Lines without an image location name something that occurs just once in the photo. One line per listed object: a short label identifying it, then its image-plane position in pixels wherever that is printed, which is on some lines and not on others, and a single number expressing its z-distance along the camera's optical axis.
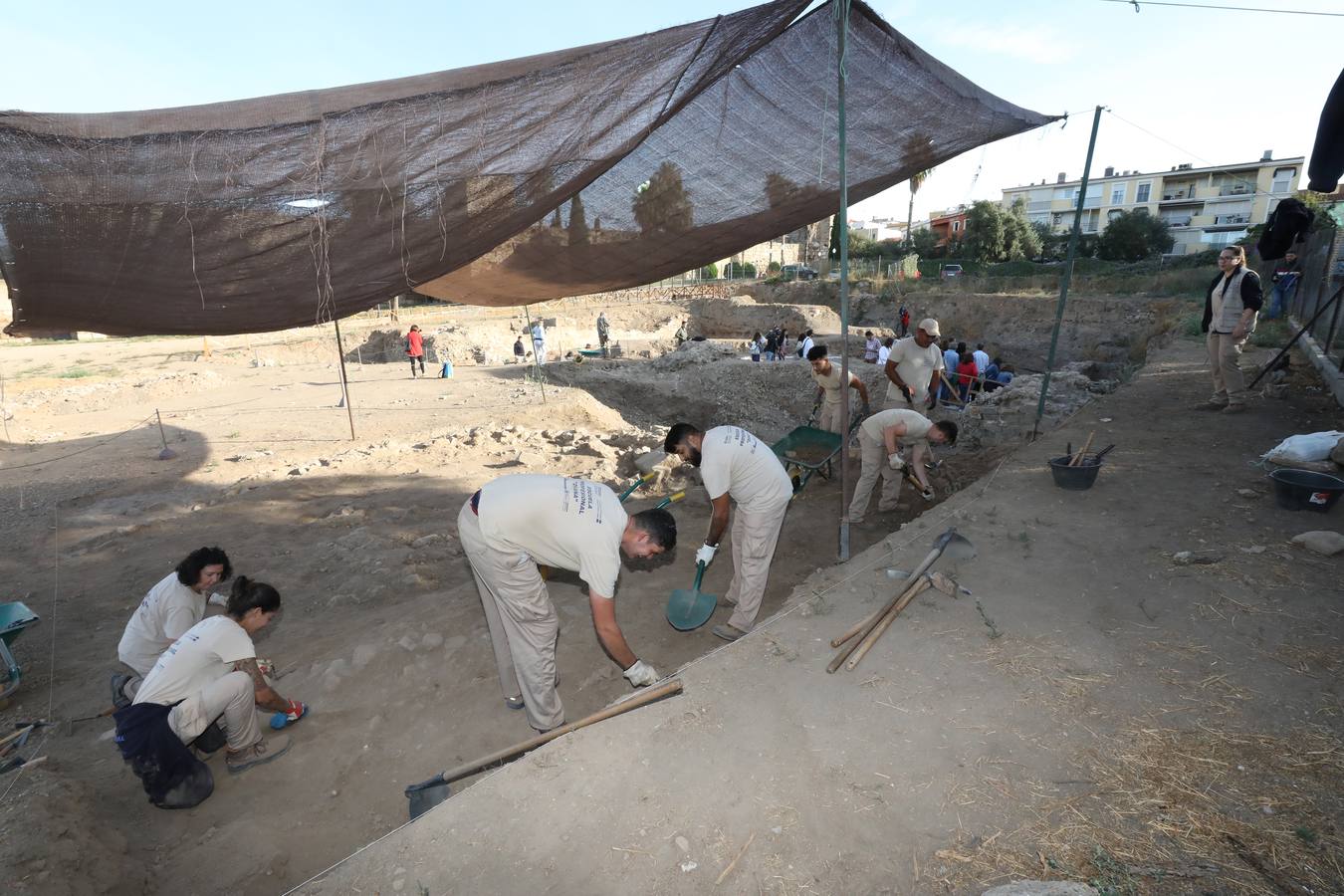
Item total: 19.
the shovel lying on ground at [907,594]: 2.88
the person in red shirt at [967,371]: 10.80
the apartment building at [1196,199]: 40.06
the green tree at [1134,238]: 30.92
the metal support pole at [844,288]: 3.41
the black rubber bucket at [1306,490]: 3.79
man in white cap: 6.01
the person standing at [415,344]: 13.43
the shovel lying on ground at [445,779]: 2.47
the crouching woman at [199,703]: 2.76
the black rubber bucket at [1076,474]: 4.52
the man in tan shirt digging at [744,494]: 3.71
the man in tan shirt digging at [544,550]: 2.82
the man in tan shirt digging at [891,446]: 5.07
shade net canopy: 2.99
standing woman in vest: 5.67
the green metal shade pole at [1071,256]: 5.49
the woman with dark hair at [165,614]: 3.23
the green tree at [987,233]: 31.33
